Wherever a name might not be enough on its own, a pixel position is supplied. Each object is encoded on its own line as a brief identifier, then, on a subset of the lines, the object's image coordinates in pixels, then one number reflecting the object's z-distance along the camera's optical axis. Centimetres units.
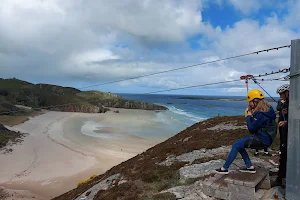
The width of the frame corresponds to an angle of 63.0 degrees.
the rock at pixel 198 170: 962
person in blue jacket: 664
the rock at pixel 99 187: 1182
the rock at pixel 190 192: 776
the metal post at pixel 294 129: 607
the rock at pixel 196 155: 1266
